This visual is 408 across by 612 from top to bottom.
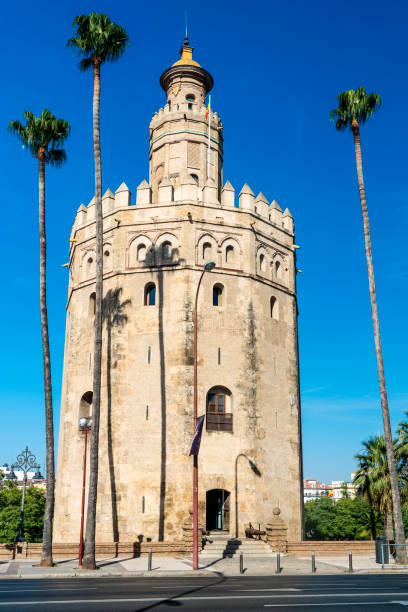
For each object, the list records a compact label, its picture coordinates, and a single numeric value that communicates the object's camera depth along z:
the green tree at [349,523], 67.81
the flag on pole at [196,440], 20.91
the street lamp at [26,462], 40.28
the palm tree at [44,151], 24.64
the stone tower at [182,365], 28.44
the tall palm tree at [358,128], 26.44
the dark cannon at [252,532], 26.94
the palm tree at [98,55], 24.44
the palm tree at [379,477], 32.31
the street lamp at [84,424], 23.11
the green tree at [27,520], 58.97
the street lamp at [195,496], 20.50
